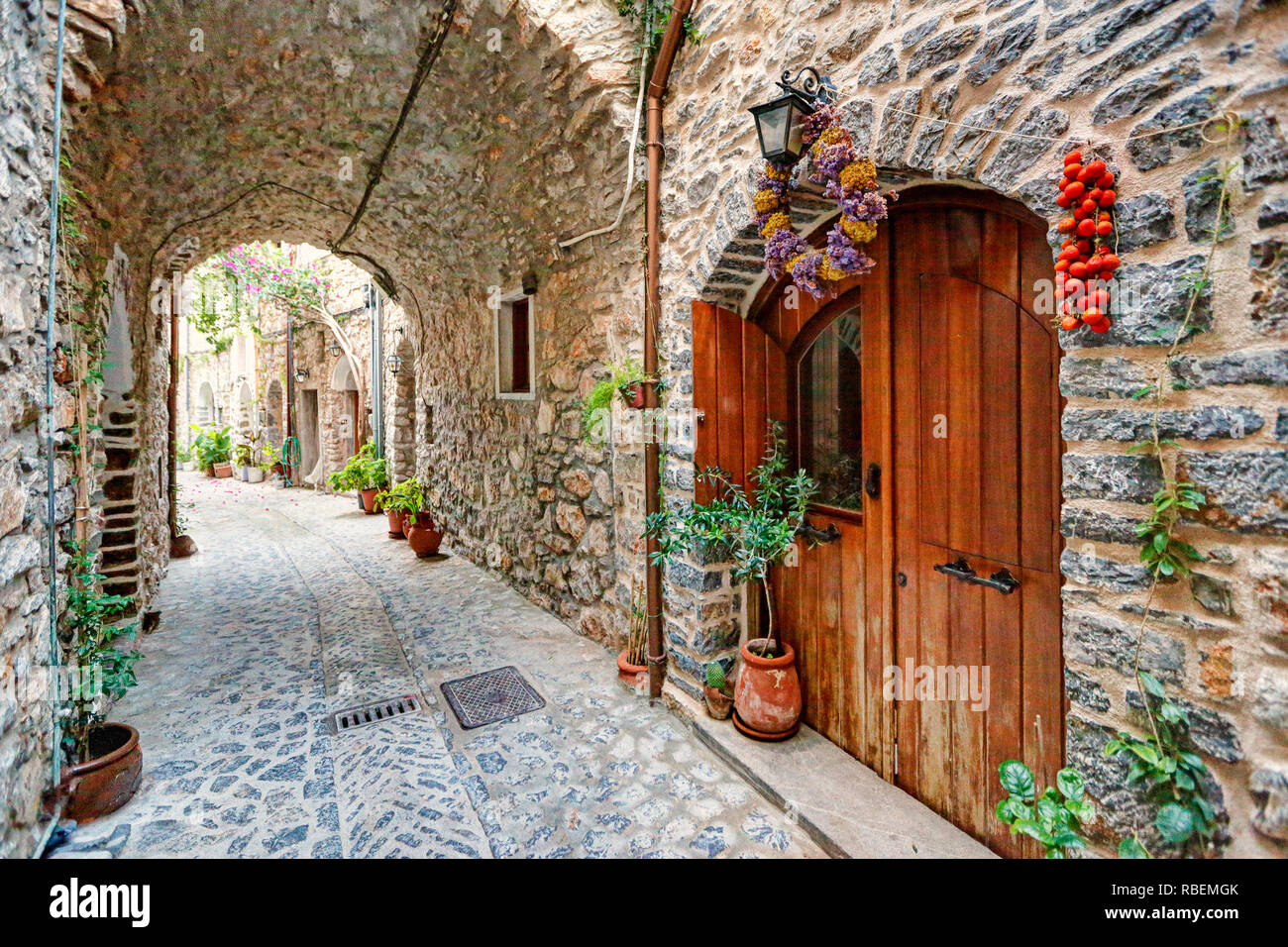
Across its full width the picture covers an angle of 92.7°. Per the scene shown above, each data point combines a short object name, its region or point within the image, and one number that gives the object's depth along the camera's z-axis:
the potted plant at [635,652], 3.19
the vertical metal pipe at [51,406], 1.99
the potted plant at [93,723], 2.13
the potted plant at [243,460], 13.17
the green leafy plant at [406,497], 6.58
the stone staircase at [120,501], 3.98
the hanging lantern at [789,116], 1.95
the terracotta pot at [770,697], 2.55
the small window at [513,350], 4.75
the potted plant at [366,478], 8.54
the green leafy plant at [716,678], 2.75
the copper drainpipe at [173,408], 5.79
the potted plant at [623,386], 3.02
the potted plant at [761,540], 2.47
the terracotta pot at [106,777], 2.11
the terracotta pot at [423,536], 6.07
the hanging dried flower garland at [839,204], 1.87
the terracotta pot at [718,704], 2.72
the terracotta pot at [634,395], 3.01
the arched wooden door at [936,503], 1.79
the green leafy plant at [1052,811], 1.46
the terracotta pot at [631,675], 3.16
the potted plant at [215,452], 13.27
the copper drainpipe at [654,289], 2.80
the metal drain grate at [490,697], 2.95
